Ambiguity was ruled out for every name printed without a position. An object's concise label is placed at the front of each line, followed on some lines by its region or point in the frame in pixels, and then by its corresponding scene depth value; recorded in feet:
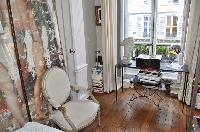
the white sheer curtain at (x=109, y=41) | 9.50
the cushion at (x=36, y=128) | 5.30
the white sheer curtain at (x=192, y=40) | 8.23
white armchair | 6.15
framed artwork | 10.21
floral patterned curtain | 5.70
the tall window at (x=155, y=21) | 9.92
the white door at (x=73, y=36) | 7.90
